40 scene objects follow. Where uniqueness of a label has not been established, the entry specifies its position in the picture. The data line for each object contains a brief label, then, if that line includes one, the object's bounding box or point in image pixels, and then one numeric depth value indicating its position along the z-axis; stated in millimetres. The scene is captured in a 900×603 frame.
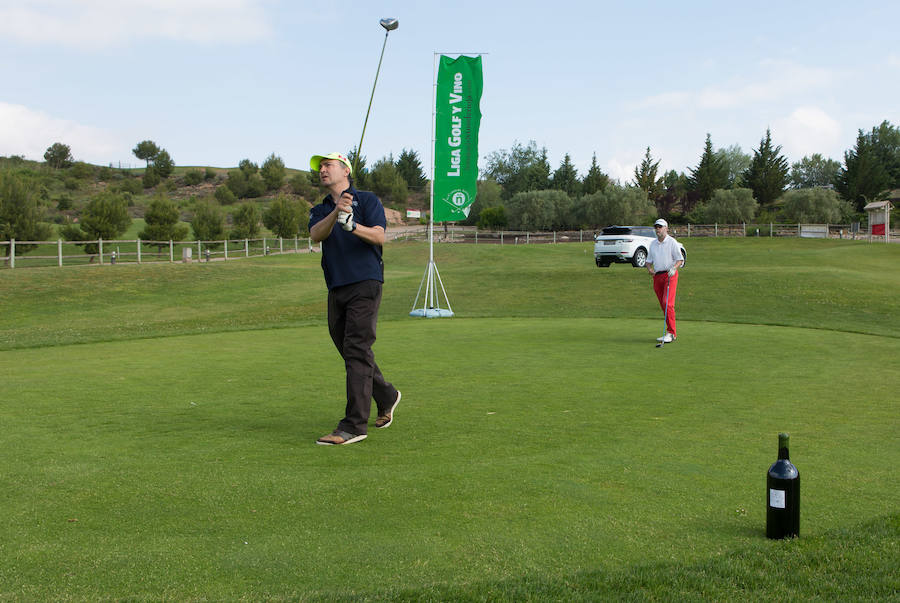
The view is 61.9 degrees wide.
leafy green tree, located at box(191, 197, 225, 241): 65750
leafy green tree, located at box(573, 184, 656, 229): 83062
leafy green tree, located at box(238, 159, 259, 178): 132000
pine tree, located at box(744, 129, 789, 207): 95625
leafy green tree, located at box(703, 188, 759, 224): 82250
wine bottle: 3473
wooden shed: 46625
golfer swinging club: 5824
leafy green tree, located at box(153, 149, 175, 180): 136750
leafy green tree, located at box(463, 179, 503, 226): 113588
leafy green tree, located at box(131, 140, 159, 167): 142250
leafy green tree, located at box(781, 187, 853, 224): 80812
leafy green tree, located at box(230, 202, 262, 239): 70312
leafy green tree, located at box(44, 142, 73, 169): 127938
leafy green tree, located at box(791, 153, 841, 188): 136250
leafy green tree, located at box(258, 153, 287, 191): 127500
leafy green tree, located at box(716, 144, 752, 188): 137000
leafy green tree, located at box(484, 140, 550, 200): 126125
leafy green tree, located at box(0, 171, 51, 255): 53656
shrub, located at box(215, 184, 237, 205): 117438
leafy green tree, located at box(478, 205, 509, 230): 95438
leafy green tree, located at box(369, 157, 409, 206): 127500
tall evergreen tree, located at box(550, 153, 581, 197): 107562
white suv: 34406
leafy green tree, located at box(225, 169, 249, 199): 126500
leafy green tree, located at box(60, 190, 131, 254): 58344
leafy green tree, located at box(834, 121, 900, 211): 92812
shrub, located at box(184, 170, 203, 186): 132500
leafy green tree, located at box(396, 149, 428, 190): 142250
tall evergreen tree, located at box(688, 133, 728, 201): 99812
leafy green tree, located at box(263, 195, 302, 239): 73188
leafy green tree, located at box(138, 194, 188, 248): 63156
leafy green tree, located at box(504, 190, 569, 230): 89375
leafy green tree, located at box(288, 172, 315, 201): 127000
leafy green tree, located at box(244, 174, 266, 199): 126000
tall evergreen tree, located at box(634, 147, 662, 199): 105375
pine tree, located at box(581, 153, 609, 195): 101625
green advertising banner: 18406
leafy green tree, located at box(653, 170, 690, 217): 109375
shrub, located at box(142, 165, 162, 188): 132000
